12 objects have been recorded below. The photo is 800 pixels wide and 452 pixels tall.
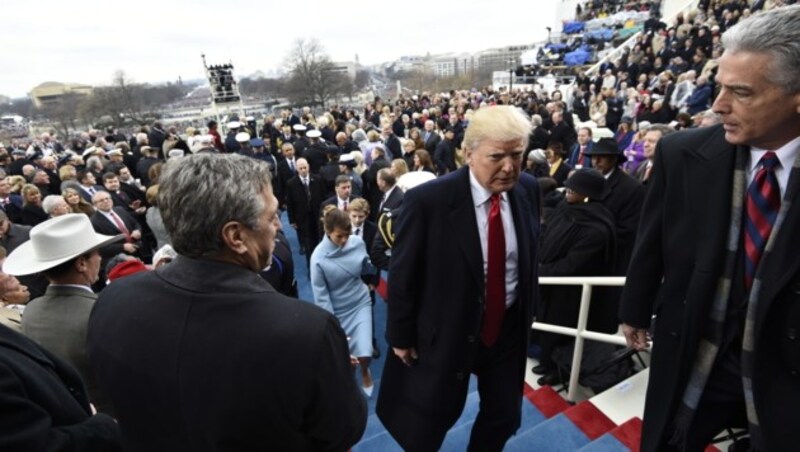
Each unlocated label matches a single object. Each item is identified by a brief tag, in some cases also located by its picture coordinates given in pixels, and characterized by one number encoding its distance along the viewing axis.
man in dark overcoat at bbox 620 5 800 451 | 1.35
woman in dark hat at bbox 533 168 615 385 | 3.22
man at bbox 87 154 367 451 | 1.10
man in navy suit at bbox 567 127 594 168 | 6.60
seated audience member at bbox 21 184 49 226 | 5.48
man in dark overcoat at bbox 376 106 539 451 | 2.05
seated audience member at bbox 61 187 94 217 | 5.03
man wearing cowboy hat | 1.98
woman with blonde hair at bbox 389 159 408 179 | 5.31
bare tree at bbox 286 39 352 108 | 48.97
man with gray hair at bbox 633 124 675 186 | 4.89
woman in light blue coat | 3.54
